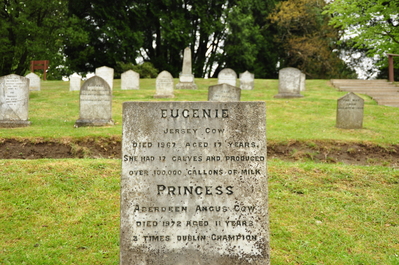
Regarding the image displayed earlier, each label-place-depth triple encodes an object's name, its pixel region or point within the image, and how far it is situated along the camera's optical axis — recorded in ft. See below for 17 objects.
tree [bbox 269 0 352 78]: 111.45
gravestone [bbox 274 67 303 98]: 59.77
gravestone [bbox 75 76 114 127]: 38.32
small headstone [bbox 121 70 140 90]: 74.64
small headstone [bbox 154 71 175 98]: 59.26
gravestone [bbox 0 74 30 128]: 37.78
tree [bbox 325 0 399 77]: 80.48
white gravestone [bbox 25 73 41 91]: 73.77
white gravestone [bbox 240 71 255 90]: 76.96
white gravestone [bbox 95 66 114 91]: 63.30
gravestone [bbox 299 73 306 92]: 75.82
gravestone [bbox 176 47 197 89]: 75.31
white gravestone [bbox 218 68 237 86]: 70.54
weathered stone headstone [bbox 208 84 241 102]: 44.42
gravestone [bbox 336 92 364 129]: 38.52
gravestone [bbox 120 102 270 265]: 10.52
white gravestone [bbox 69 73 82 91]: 73.31
